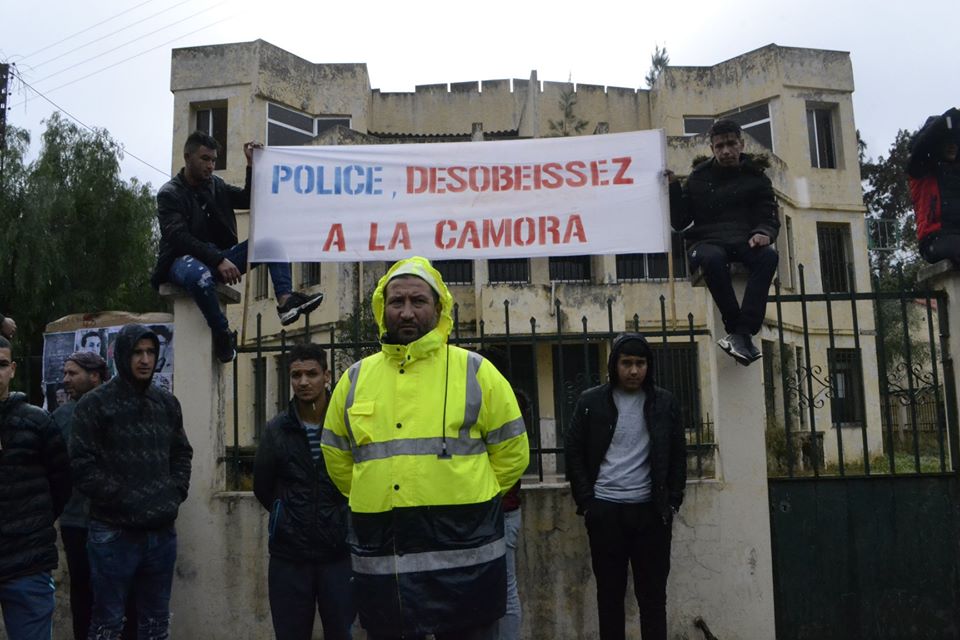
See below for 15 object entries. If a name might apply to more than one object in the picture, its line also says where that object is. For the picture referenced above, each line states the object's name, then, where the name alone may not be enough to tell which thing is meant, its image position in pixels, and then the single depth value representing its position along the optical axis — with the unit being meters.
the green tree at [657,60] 31.34
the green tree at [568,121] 20.98
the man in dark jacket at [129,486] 4.20
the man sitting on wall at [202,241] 5.54
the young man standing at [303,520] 4.05
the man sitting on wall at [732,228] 5.33
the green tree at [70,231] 18.95
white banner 6.16
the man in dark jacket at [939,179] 5.55
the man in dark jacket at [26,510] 3.66
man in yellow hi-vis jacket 2.83
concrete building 17.55
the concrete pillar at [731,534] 5.46
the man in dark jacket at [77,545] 4.89
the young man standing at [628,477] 4.61
